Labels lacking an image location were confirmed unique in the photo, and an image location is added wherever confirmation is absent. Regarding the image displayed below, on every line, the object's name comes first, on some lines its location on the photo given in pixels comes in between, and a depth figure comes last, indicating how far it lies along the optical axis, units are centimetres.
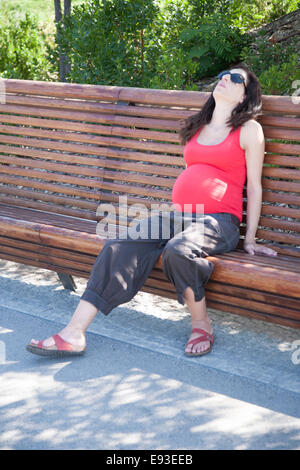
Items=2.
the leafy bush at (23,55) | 784
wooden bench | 327
